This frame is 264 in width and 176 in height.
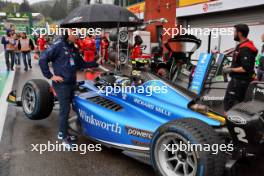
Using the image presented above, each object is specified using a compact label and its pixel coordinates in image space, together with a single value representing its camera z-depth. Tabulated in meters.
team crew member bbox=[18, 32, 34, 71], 13.85
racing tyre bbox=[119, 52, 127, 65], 15.96
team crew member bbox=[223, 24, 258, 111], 4.77
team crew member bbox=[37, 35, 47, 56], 19.04
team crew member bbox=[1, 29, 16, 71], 13.30
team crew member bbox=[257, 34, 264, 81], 7.22
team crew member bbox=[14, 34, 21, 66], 13.96
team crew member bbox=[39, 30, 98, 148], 4.20
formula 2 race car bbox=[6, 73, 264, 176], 2.84
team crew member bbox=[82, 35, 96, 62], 13.86
